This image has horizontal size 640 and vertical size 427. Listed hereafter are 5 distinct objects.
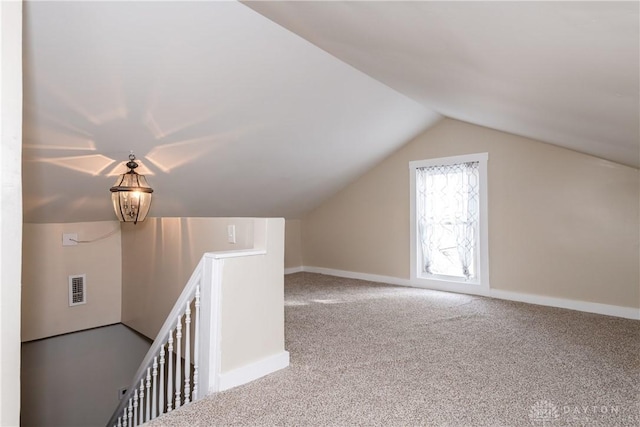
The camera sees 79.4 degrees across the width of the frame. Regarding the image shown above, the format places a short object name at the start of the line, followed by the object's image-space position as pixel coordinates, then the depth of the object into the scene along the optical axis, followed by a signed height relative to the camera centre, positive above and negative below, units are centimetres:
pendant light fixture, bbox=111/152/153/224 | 322 +17
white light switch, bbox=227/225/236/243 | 289 -14
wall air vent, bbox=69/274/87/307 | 458 -88
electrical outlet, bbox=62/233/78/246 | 452 -27
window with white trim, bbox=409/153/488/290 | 497 -8
